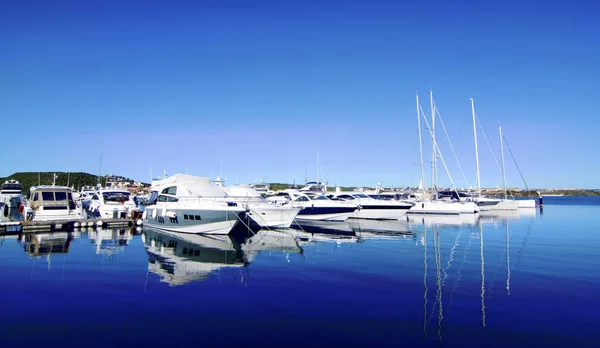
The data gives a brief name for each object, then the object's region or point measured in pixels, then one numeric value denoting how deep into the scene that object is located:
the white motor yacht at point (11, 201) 46.06
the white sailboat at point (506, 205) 68.56
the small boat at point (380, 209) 47.25
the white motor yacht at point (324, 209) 41.44
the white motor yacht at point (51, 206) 33.72
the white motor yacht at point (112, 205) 39.12
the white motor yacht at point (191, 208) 28.91
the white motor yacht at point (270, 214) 33.66
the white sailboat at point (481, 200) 65.00
